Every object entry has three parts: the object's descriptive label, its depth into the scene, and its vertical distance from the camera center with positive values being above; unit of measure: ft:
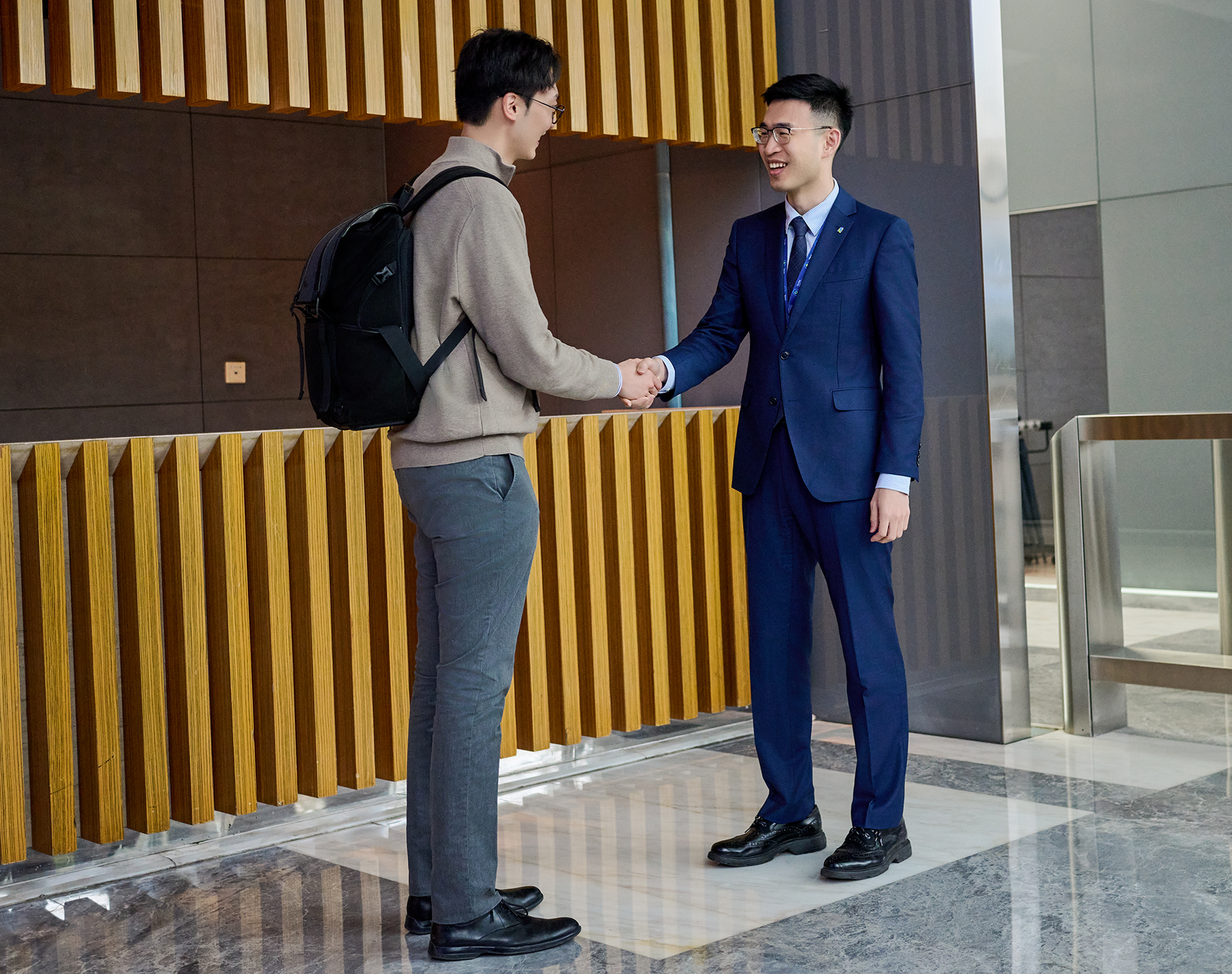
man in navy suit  9.91 +0.13
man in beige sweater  8.07 +0.23
